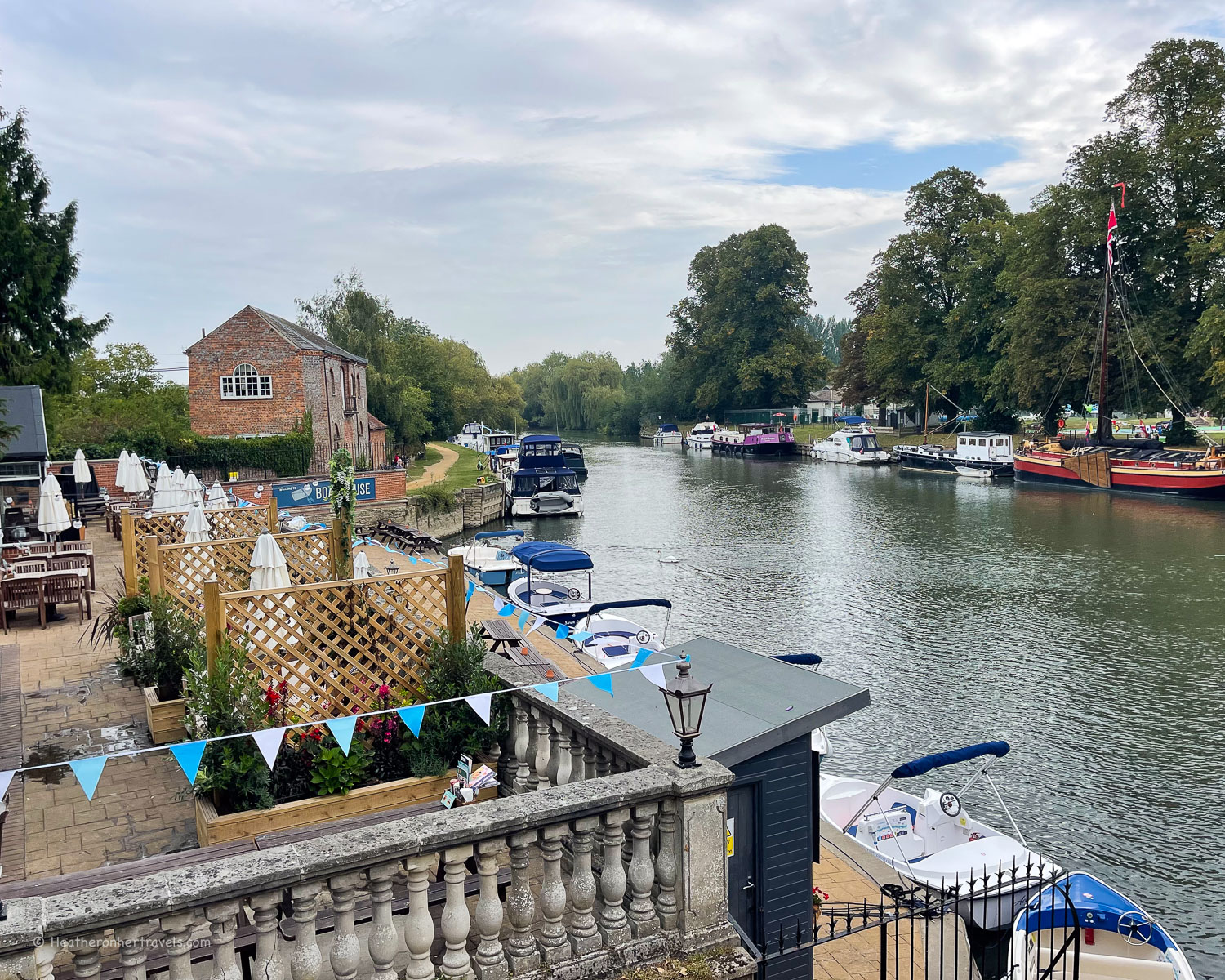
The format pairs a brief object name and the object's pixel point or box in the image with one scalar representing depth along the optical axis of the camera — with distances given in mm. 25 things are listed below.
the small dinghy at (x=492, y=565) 25359
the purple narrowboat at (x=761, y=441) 74000
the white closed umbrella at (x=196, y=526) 11297
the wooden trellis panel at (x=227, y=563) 9398
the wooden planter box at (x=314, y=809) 5789
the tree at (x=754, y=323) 83625
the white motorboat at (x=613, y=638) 17172
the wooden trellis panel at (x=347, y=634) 6656
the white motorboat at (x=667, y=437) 94750
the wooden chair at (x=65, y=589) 13141
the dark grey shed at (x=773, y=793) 6672
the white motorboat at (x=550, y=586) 20203
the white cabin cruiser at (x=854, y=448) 64625
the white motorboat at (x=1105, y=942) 7715
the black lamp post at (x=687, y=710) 4477
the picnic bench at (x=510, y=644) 10877
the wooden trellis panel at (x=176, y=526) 11016
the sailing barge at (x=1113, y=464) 40719
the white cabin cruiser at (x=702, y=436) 84312
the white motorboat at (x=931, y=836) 9516
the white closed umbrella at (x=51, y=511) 15341
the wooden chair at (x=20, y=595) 12898
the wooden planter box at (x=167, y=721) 7984
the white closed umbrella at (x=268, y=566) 8586
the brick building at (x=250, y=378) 40219
